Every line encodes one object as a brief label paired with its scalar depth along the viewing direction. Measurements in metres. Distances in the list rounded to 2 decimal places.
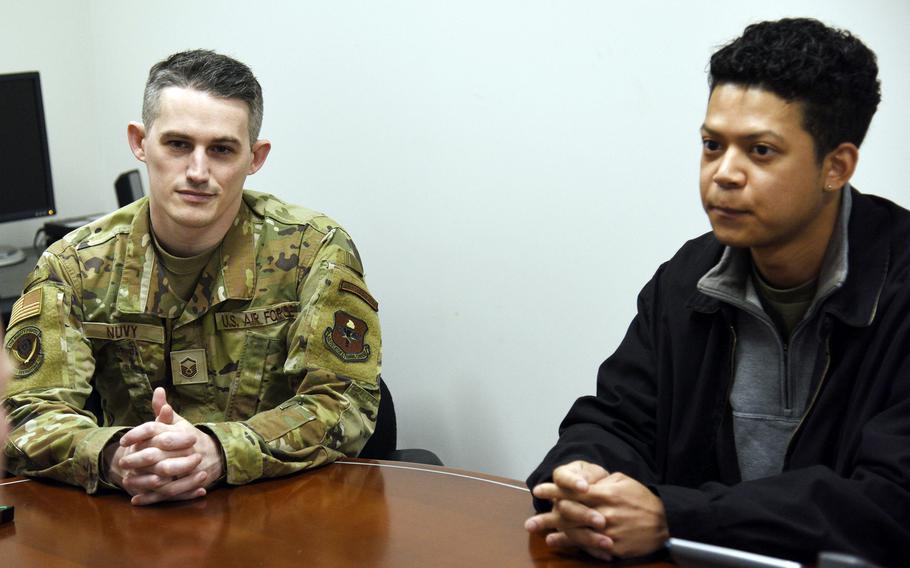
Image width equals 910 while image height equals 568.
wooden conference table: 1.60
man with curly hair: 1.54
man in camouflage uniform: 2.16
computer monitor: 3.59
